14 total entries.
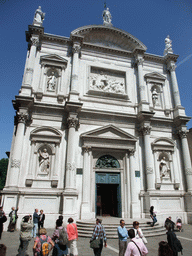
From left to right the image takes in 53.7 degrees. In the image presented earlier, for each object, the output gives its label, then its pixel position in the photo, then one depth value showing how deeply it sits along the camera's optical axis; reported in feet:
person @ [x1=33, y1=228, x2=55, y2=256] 15.20
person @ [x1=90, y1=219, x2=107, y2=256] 18.70
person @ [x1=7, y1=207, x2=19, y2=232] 36.52
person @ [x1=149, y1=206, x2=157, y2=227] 39.32
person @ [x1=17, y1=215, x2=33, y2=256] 17.93
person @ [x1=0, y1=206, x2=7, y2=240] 22.93
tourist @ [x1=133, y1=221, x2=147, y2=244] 15.64
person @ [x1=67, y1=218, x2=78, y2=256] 20.43
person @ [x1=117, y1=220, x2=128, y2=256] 19.31
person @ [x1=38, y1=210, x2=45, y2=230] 34.85
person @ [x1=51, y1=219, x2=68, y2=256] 16.74
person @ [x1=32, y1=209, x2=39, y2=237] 33.96
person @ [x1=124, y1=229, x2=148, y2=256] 12.38
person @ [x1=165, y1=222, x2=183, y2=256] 16.25
